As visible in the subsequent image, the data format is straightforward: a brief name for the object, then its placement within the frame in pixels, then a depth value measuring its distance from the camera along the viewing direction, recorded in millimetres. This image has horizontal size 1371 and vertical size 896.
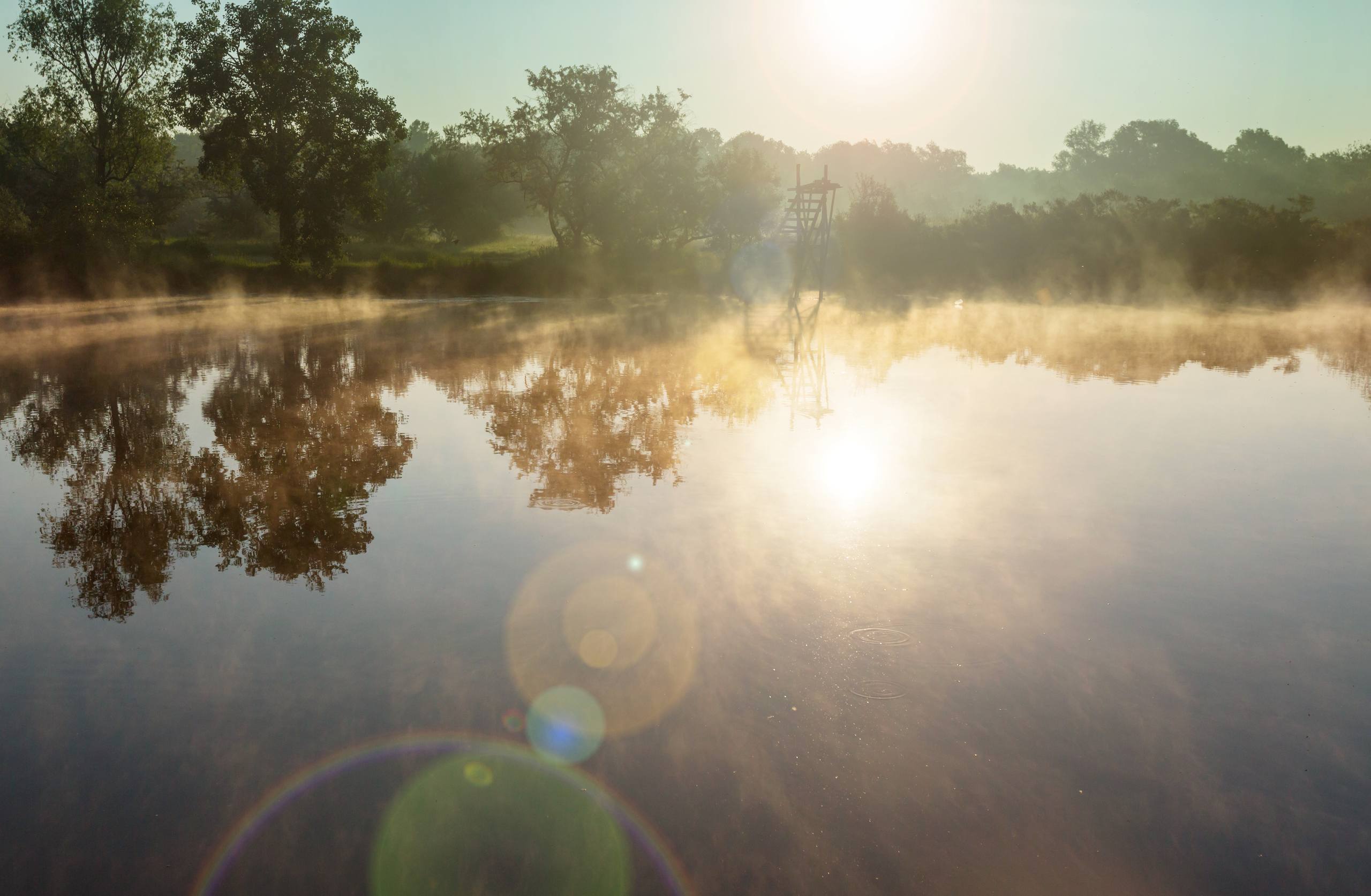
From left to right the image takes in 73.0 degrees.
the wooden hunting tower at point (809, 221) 30609
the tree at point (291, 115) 36125
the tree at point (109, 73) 36906
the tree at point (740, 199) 49938
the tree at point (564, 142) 43188
